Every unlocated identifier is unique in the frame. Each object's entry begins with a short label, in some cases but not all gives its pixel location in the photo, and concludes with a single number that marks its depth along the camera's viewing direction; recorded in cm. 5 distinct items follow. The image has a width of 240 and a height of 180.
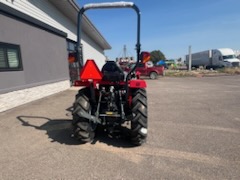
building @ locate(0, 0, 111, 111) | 646
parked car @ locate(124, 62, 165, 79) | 1952
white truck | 3096
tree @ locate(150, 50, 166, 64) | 8344
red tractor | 354
